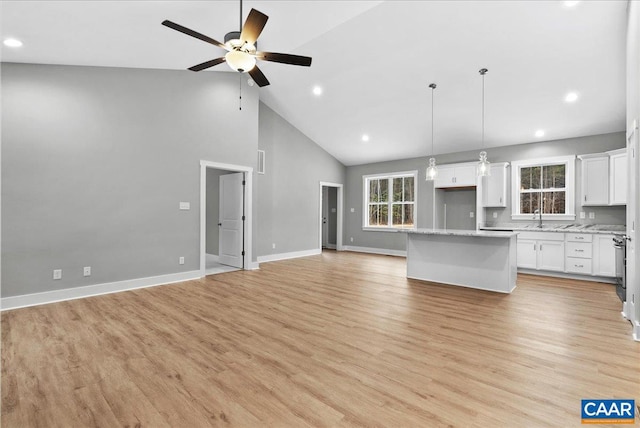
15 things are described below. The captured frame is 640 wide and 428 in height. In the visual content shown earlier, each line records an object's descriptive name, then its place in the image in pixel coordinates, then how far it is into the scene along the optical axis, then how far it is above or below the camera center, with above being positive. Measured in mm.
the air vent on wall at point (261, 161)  7125 +1233
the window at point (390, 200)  8547 +414
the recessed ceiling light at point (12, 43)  3272 +1859
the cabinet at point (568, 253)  5262 -689
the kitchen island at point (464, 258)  4555 -706
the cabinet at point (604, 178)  5207 +671
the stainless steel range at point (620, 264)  4527 -787
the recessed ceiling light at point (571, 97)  5004 +1981
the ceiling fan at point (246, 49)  2500 +1477
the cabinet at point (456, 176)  6994 +937
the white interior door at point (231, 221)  6398 -156
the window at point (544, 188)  6000 +573
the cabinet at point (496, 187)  6609 +620
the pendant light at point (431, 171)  4509 +651
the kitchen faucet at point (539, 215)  6234 +6
